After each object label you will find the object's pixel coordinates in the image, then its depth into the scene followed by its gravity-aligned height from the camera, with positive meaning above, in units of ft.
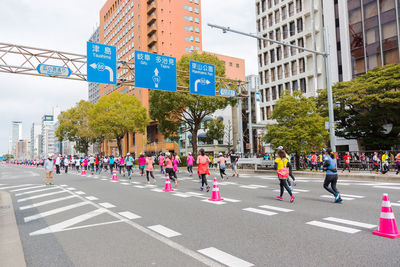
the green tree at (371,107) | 84.48 +11.80
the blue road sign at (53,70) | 51.96 +14.90
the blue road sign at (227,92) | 77.90 +15.22
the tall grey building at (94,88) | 333.21 +75.08
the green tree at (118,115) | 149.57 +19.19
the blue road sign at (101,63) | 54.75 +16.62
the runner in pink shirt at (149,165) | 54.13 -2.22
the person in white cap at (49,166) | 55.16 -1.91
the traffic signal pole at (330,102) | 58.90 +9.33
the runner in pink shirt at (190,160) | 73.87 -2.08
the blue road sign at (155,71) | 59.89 +16.55
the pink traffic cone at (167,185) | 43.04 -4.74
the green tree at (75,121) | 202.18 +22.59
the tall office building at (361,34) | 106.52 +42.34
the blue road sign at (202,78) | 69.05 +16.87
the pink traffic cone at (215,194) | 32.95 -4.69
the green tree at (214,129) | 157.07 +11.25
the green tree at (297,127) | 68.54 +4.98
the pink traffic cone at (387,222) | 17.17 -4.31
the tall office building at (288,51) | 142.51 +50.10
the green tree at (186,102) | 106.42 +17.87
